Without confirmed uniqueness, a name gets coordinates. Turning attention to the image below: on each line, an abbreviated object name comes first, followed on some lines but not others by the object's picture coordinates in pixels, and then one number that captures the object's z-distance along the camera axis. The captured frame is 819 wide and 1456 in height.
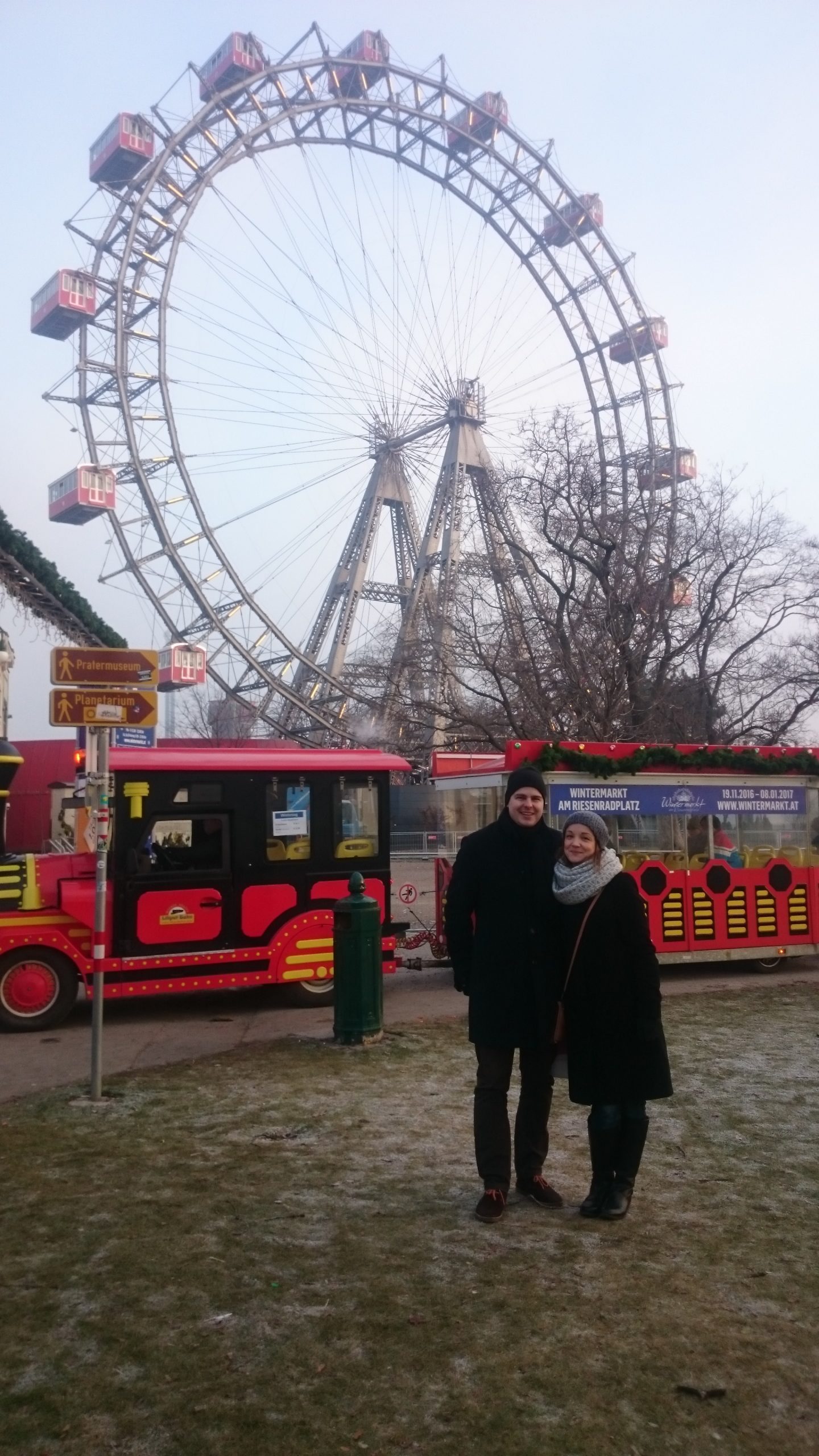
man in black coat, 4.61
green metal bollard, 8.45
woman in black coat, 4.48
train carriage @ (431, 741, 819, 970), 11.55
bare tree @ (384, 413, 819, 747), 18.23
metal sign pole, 6.64
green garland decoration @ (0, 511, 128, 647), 16.39
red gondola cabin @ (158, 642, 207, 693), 31.34
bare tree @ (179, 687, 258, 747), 37.99
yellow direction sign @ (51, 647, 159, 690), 6.72
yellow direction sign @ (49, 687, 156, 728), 6.71
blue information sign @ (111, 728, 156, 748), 13.32
